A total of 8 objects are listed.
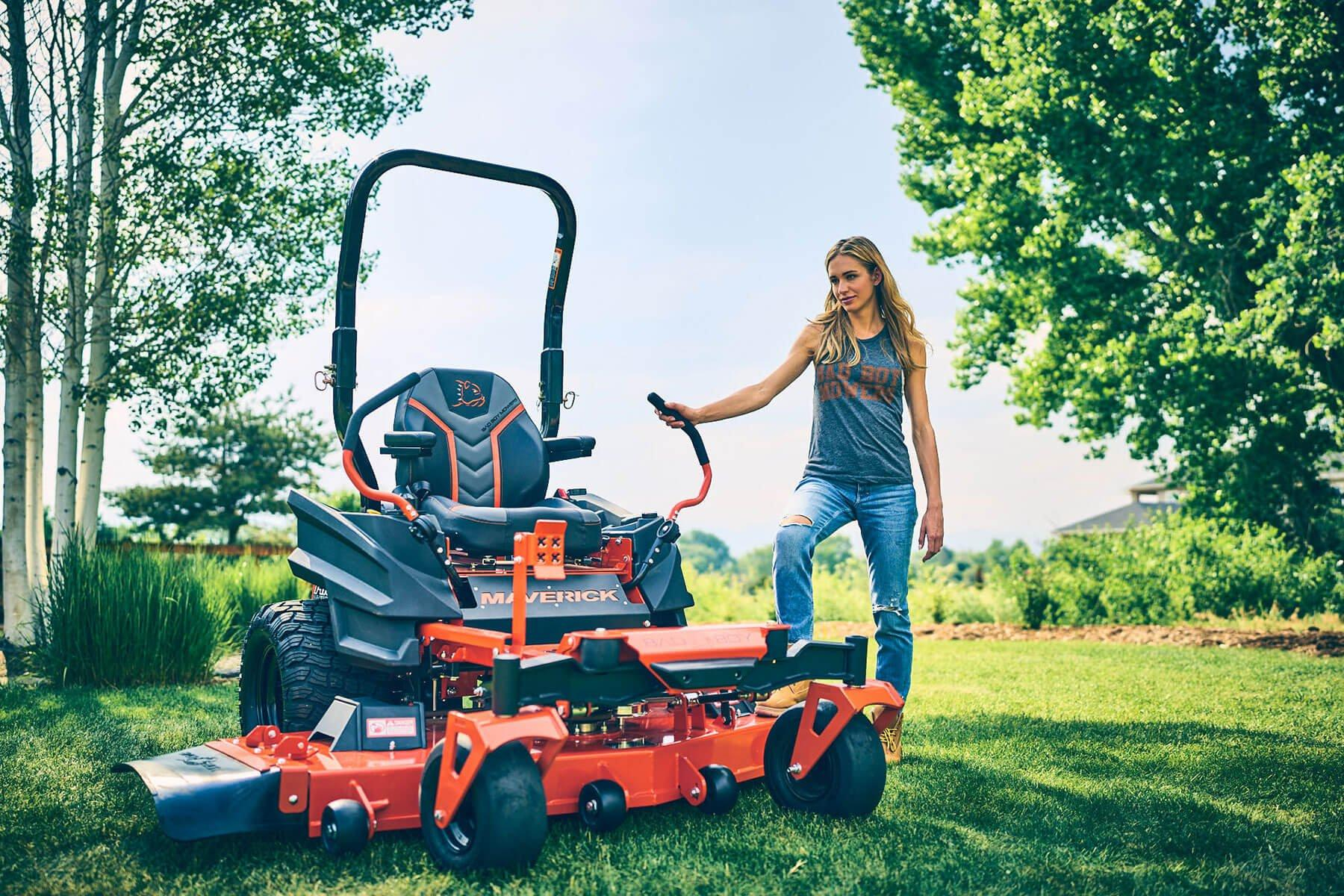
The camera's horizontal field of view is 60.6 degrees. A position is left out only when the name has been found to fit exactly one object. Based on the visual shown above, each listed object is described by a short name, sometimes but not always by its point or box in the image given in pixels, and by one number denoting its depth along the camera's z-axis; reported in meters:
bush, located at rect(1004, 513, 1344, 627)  13.70
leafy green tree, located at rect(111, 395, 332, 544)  27.23
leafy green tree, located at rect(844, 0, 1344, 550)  12.23
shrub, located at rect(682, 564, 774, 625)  15.07
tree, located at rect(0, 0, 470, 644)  10.63
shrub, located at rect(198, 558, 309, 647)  9.84
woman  4.09
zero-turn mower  2.96
